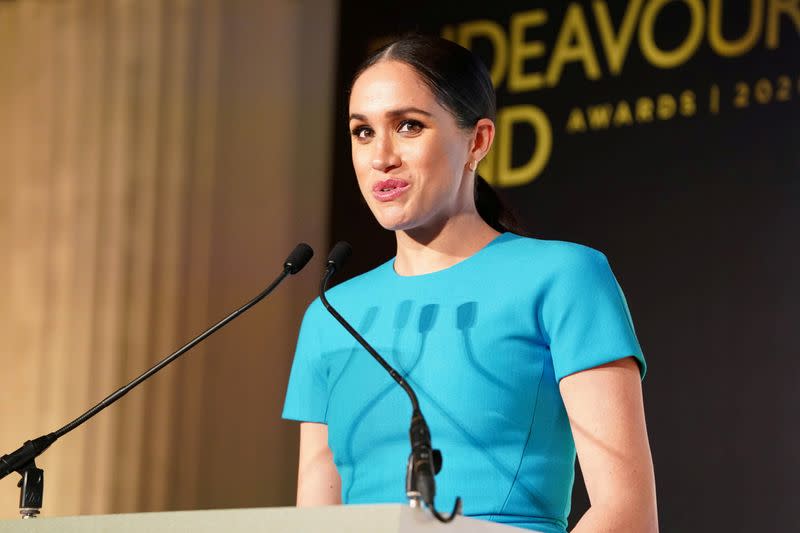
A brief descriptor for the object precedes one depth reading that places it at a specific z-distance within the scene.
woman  7.00
